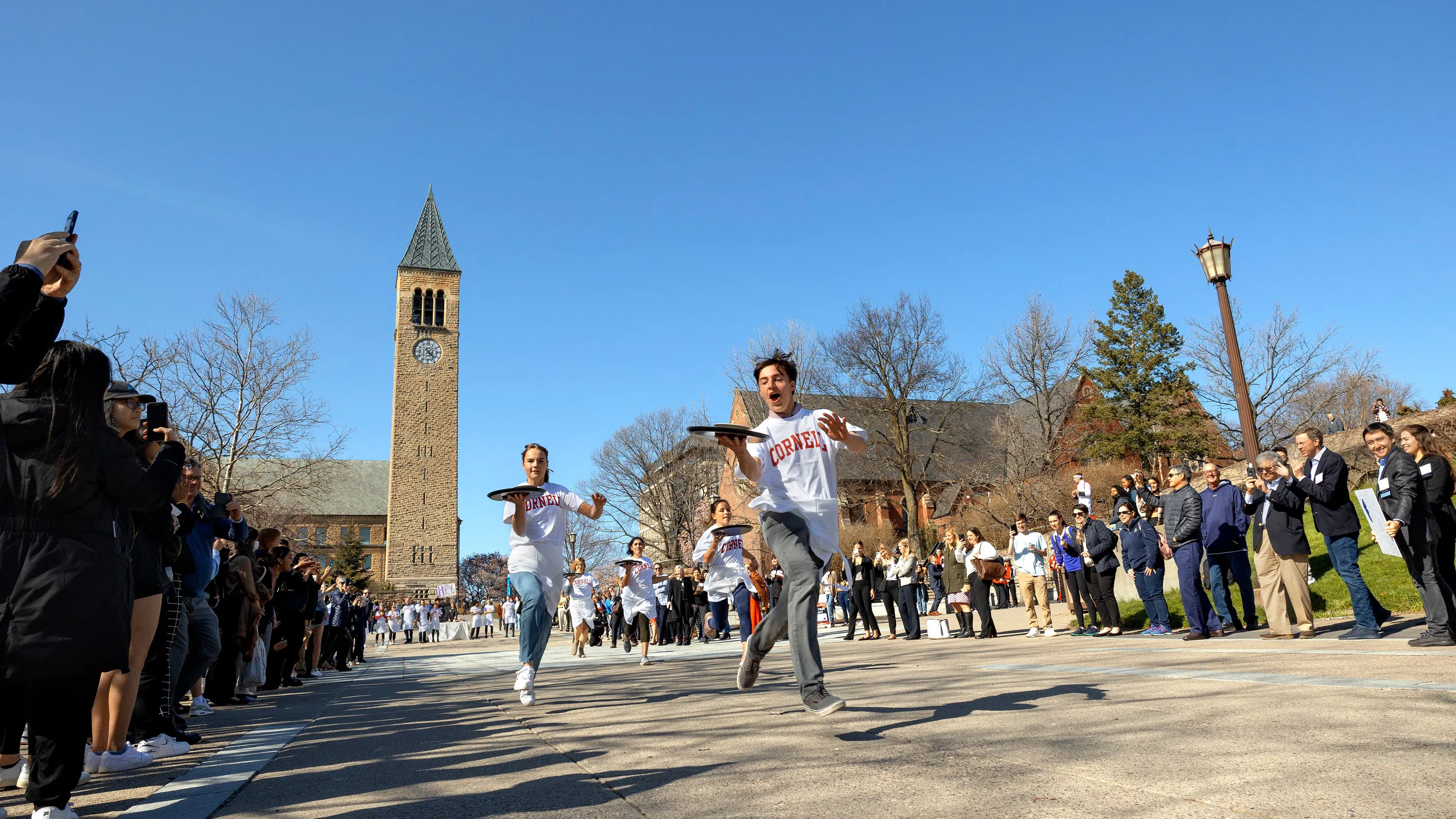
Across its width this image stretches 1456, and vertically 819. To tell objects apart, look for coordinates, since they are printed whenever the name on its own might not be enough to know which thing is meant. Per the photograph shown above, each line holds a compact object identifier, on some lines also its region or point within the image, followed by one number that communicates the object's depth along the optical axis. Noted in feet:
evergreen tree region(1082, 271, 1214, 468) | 151.53
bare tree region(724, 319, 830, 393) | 135.64
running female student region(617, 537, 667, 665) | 54.60
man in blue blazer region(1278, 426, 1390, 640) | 28.73
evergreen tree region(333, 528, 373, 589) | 256.32
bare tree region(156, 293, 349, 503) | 98.37
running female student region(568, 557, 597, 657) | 60.18
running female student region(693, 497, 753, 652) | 43.01
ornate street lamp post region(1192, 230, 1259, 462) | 43.21
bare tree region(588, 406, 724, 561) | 167.53
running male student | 15.75
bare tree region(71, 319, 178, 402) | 90.68
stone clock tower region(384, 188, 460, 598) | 248.93
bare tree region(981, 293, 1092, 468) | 141.59
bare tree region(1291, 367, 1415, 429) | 143.33
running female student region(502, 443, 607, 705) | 24.53
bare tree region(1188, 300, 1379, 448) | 124.26
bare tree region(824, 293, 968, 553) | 137.80
